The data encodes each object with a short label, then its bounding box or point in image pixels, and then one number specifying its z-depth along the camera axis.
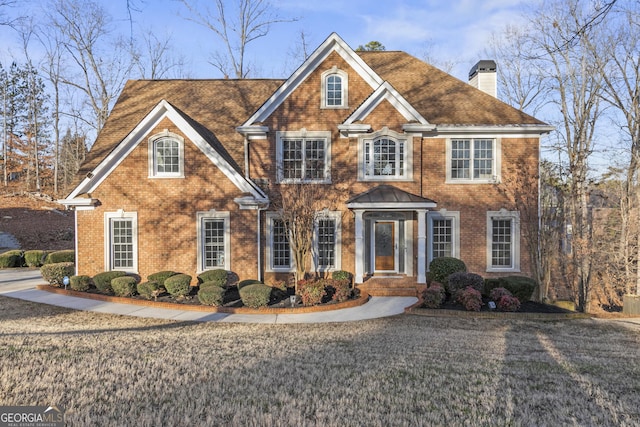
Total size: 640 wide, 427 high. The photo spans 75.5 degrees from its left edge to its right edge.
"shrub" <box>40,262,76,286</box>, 15.20
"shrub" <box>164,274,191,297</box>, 13.62
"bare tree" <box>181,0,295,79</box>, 31.13
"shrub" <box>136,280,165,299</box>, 13.73
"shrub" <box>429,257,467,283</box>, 14.54
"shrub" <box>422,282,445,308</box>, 12.81
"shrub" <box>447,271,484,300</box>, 13.58
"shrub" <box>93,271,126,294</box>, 14.34
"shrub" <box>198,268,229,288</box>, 14.34
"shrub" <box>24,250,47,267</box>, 21.98
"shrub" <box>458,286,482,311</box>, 12.50
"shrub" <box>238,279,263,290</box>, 14.19
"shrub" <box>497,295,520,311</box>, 12.61
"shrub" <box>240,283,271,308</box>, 12.72
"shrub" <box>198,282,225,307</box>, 12.75
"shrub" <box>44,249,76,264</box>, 19.97
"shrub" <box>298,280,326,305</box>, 13.05
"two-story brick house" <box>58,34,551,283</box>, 15.28
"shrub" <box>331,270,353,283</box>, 14.79
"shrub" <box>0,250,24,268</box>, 21.67
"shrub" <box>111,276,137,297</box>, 13.84
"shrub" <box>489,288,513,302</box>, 12.97
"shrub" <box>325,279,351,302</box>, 13.68
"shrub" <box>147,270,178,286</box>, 14.51
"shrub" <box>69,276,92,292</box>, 14.55
